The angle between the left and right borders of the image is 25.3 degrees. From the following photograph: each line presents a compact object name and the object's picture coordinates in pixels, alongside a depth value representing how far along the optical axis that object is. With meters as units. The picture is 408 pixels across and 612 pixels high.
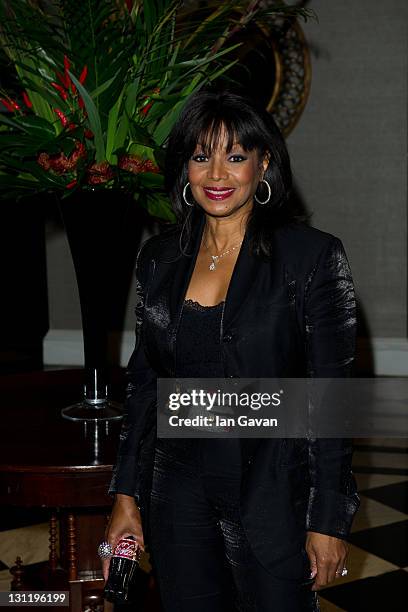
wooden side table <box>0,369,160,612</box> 2.23
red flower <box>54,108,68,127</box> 2.46
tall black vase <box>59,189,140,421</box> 2.47
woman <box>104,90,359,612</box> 1.80
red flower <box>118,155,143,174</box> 2.44
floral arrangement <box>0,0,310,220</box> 2.41
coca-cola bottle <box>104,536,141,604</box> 1.93
